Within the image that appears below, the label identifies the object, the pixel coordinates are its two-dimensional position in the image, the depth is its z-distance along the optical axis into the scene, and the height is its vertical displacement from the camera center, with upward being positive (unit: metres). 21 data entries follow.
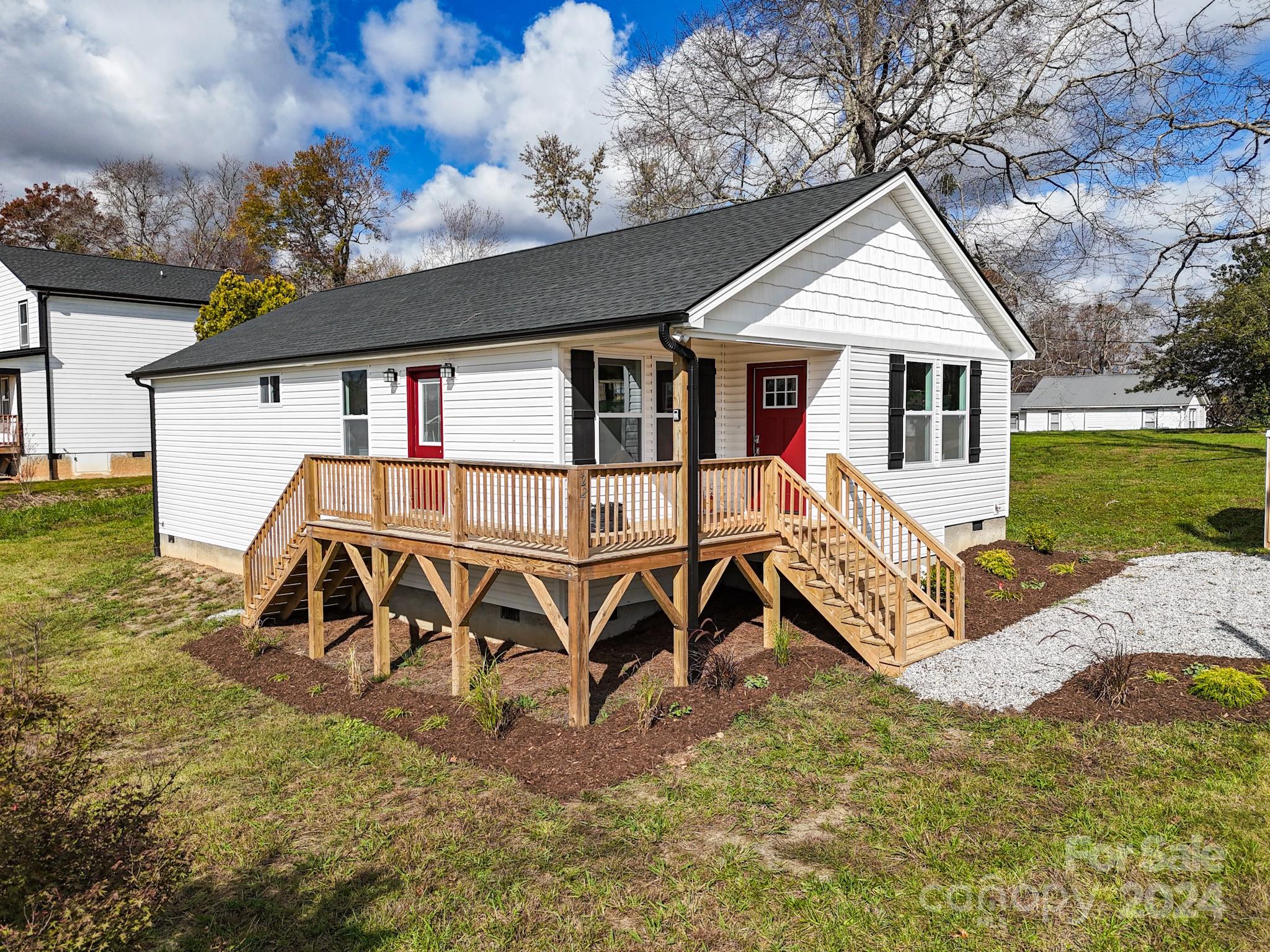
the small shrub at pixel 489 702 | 7.97 -2.64
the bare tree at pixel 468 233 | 45.78 +11.57
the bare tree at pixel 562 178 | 33.00 +10.59
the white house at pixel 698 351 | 9.77 +1.08
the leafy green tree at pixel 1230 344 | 29.47 +3.36
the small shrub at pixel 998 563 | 12.42 -2.02
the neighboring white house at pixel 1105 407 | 59.16 +1.83
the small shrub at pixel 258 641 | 11.21 -2.89
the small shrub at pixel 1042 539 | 13.68 -1.80
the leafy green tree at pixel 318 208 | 37.53 +10.89
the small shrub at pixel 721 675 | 8.68 -2.61
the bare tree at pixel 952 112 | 20.69 +9.03
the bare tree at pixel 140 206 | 46.38 +13.58
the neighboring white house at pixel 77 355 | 25.16 +2.72
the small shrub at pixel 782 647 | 9.38 -2.47
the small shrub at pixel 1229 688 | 7.29 -2.35
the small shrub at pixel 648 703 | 7.77 -2.60
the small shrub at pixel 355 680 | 9.53 -2.85
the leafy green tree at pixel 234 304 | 24.72 +4.20
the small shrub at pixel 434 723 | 8.28 -2.93
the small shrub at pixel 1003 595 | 11.54 -2.33
